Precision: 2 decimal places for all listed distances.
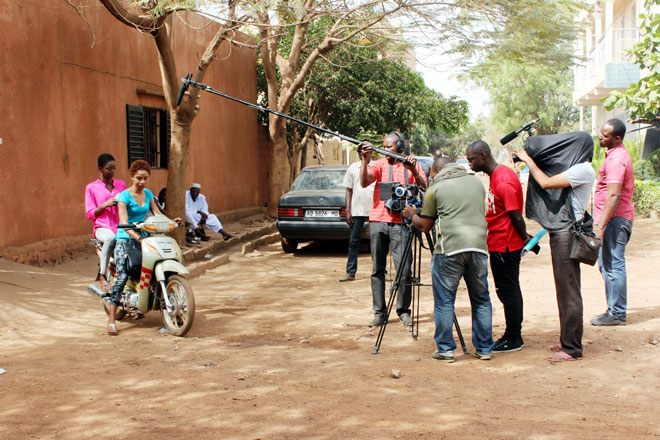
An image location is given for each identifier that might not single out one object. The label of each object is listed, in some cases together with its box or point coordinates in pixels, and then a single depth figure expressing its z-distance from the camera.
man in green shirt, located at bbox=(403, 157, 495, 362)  5.20
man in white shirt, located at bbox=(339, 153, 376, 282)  9.48
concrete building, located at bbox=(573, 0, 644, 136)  21.45
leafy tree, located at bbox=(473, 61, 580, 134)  50.91
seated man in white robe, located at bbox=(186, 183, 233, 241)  12.80
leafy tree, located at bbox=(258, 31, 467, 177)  20.50
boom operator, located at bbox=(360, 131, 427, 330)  6.47
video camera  5.80
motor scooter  6.29
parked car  11.80
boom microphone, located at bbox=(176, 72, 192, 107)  7.40
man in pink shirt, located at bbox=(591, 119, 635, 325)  6.18
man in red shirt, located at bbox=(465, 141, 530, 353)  5.39
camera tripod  5.64
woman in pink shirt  6.89
